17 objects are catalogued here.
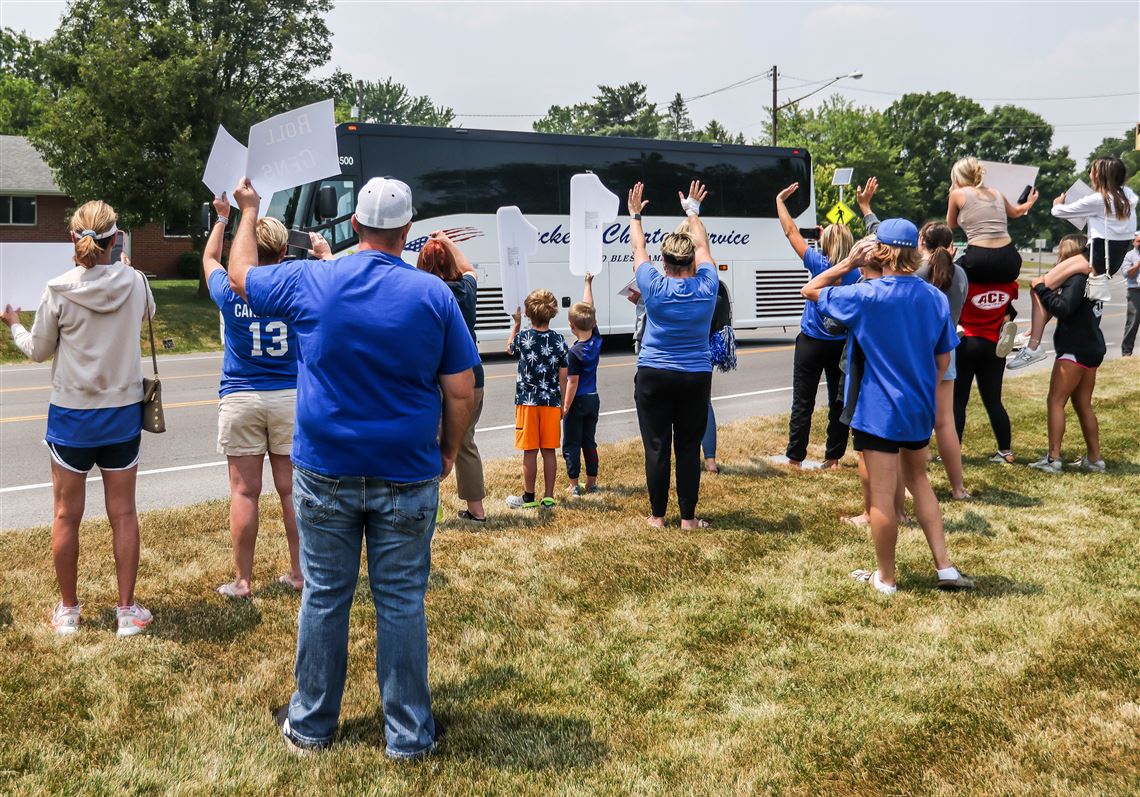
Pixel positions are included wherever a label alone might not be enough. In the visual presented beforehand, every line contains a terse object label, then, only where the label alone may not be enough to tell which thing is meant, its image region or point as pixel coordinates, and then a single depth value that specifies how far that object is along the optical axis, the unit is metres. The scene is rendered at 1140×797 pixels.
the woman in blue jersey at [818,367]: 6.96
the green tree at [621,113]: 94.88
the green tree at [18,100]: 50.26
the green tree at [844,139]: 61.84
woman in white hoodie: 4.18
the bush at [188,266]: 38.06
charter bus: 16.03
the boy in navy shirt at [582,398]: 6.90
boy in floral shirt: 6.64
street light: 42.24
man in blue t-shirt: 3.11
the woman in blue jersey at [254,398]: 4.59
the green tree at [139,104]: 25.36
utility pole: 42.51
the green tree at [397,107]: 111.88
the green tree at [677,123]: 112.50
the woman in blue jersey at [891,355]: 4.71
